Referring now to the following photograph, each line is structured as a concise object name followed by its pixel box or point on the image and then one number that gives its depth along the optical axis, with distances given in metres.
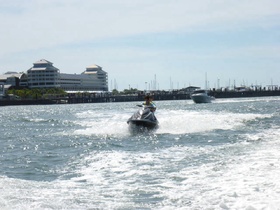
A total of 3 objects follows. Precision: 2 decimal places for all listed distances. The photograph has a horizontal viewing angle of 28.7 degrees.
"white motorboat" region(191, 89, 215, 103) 122.56
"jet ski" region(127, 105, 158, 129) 35.44
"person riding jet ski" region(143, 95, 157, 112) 37.09
